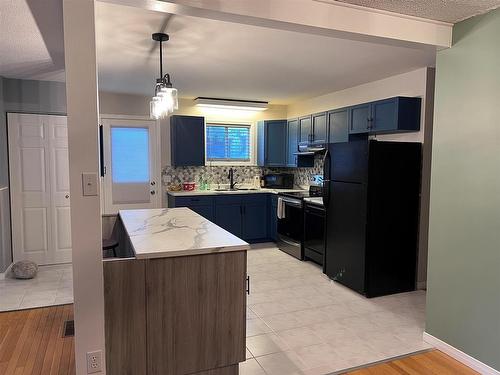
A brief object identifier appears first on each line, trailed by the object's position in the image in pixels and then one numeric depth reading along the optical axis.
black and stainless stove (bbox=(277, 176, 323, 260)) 5.03
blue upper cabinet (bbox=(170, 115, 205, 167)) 5.61
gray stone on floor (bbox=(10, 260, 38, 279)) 4.15
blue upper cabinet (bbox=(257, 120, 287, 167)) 6.16
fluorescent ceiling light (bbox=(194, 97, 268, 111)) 5.60
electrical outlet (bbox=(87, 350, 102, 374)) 1.93
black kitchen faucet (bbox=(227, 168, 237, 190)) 6.12
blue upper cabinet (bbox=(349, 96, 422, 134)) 3.87
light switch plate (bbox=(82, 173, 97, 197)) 1.84
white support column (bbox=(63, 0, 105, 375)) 1.78
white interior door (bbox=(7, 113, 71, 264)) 4.46
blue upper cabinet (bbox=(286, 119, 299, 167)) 5.86
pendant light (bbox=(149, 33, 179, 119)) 2.82
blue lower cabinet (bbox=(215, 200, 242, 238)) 5.54
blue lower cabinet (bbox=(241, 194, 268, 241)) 5.75
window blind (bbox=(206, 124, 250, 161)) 6.16
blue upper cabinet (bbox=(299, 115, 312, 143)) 5.50
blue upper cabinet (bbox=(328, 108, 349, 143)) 4.69
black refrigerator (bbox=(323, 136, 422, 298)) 3.67
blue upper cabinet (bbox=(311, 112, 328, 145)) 5.10
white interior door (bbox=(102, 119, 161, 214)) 5.45
